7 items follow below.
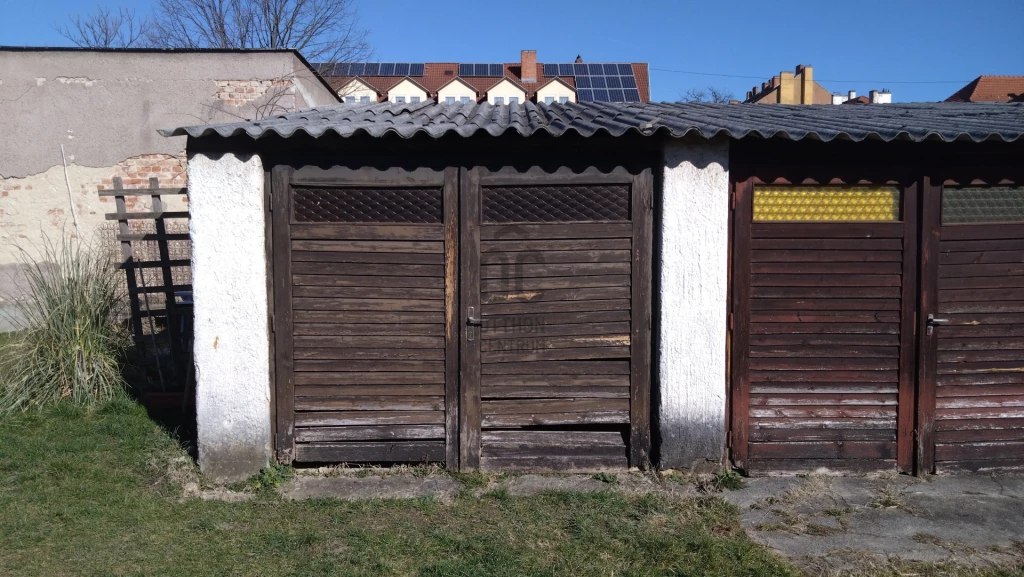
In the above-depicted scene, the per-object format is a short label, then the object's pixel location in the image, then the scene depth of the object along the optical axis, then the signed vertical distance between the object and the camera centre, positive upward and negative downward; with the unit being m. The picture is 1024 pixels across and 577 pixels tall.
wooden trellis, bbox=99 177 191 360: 6.65 -0.02
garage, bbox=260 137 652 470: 5.04 -0.42
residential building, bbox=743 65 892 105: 25.22 +6.44
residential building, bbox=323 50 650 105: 30.91 +8.37
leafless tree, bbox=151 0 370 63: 20.78 +7.05
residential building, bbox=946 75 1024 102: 27.95 +6.84
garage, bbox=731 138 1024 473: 5.05 -0.42
